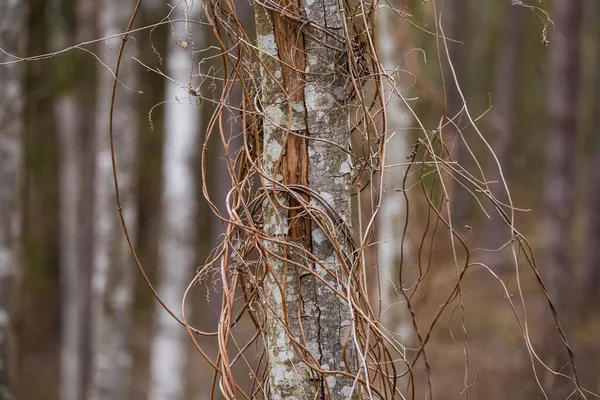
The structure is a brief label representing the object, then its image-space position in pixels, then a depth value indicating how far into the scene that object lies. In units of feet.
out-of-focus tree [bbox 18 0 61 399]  98.02
